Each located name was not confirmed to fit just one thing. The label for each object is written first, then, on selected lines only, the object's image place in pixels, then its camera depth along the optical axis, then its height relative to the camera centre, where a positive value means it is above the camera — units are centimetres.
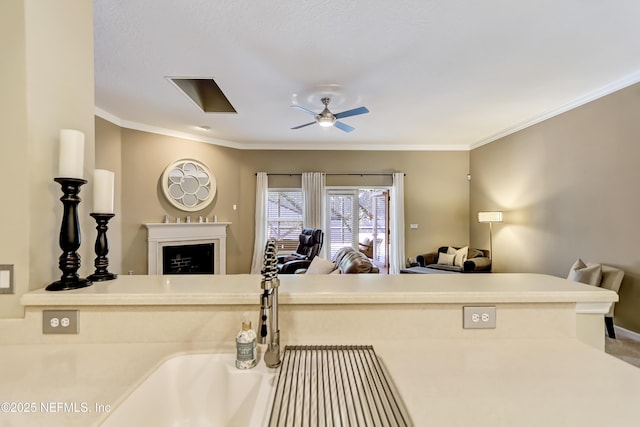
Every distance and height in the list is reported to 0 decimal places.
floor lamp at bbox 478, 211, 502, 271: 462 -2
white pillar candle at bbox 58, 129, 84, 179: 107 +23
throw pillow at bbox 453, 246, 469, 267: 511 -75
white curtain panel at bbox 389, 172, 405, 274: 587 -13
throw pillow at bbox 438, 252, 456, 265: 523 -80
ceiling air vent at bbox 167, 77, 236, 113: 379 +165
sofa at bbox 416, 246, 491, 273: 466 -79
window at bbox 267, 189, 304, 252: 606 +2
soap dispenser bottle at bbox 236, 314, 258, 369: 91 -43
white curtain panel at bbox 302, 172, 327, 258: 588 +35
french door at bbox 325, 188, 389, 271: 609 -5
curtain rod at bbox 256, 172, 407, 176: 601 +88
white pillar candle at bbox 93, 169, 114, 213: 123 +11
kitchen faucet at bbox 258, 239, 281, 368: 92 -31
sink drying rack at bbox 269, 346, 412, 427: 67 -48
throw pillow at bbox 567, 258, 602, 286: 300 -64
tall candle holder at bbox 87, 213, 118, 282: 124 -16
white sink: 88 -56
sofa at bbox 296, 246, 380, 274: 293 -56
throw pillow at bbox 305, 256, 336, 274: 328 -61
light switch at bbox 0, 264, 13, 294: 108 -24
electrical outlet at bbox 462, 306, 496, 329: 108 -39
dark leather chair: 477 -63
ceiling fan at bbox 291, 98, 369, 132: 325 +119
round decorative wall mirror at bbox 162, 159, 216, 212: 493 +56
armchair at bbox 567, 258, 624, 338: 294 -66
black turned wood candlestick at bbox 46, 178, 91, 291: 108 -9
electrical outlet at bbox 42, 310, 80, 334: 104 -39
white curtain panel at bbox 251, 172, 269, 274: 580 +8
